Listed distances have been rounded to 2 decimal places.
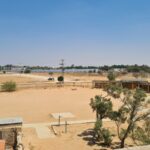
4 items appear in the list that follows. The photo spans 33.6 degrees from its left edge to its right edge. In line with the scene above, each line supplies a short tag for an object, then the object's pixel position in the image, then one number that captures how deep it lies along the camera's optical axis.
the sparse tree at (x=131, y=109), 15.14
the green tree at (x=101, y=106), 18.89
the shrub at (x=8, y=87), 42.16
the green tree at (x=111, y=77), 59.88
